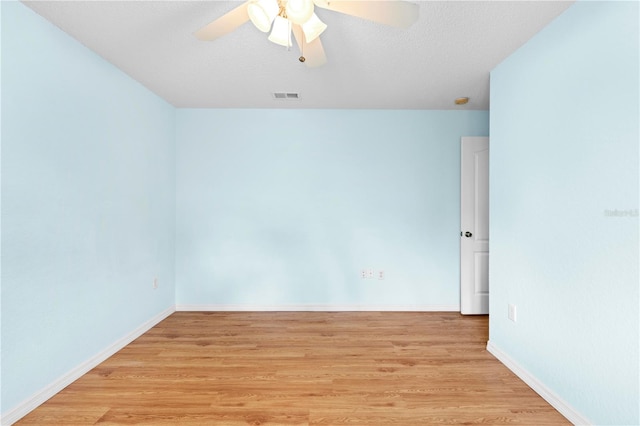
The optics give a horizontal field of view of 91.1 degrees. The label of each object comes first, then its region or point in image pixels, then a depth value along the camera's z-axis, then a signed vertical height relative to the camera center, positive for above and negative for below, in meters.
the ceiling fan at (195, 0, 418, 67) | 1.37 +0.89
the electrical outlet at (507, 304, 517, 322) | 2.32 -0.77
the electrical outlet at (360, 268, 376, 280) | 3.69 -0.75
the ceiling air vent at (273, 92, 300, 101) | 3.19 +1.18
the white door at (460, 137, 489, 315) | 3.57 -0.25
